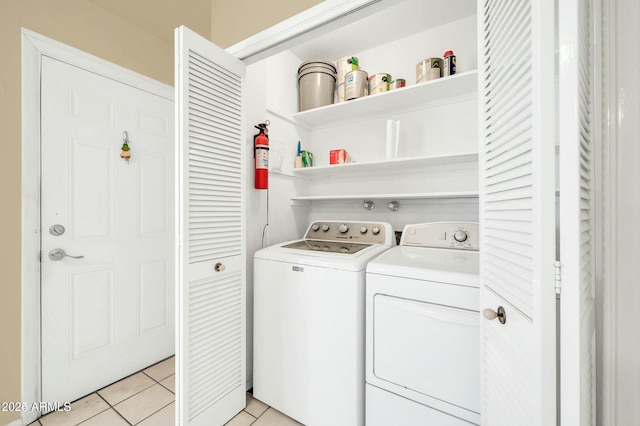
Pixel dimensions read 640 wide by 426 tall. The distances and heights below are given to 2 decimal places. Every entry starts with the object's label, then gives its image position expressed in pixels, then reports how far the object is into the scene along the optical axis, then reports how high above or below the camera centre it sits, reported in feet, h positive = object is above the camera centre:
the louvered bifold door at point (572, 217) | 1.76 -0.04
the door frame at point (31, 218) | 4.80 -0.11
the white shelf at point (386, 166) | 5.58 +1.19
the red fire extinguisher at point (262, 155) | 5.80 +1.31
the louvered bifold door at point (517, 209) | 1.89 +0.02
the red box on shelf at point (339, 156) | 6.94 +1.54
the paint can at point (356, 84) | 6.42 +3.27
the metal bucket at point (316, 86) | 6.95 +3.49
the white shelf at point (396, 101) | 5.39 +2.75
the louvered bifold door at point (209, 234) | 4.07 -0.39
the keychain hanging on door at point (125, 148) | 6.13 +1.56
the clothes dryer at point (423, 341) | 3.52 -1.95
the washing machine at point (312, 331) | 4.34 -2.24
